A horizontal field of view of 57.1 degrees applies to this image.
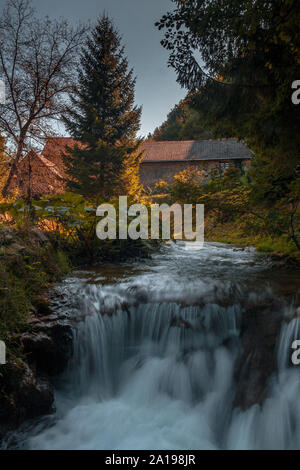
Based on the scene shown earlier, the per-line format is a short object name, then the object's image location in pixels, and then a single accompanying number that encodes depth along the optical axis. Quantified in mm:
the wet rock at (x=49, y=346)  2816
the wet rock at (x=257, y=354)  2758
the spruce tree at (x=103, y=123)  12758
